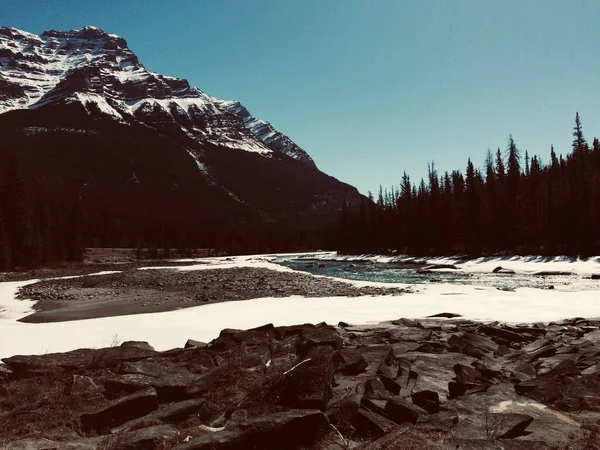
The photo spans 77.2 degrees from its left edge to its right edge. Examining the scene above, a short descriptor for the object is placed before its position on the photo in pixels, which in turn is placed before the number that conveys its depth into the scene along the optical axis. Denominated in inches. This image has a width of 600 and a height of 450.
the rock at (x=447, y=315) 650.8
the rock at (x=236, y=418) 224.4
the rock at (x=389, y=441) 201.2
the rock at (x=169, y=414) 244.7
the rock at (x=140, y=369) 319.9
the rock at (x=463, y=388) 296.8
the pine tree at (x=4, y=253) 2125.4
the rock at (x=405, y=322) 557.6
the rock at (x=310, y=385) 248.2
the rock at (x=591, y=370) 332.0
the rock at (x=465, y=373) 317.4
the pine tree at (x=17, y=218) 2340.1
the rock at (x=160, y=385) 287.7
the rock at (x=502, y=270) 1700.5
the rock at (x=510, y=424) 230.2
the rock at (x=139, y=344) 416.6
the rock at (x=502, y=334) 475.9
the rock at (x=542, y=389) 283.9
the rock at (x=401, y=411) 249.3
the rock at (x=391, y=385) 300.2
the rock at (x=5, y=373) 328.5
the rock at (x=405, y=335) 466.6
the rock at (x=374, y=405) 253.0
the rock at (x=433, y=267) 1926.2
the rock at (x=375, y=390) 276.8
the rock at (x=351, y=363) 332.6
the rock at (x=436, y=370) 307.6
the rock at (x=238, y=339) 416.5
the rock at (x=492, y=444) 204.7
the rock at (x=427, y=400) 269.6
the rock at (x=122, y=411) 250.2
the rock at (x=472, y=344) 403.2
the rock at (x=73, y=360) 333.7
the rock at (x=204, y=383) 287.1
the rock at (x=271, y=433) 207.6
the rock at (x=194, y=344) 436.5
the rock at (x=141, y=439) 210.0
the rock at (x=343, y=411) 240.2
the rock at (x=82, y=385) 289.4
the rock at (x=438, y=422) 231.1
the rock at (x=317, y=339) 353.4
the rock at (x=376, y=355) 341.7
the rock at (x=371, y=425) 230.5
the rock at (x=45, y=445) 208.3
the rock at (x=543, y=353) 392.0
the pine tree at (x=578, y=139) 3440.9
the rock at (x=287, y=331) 460.8
